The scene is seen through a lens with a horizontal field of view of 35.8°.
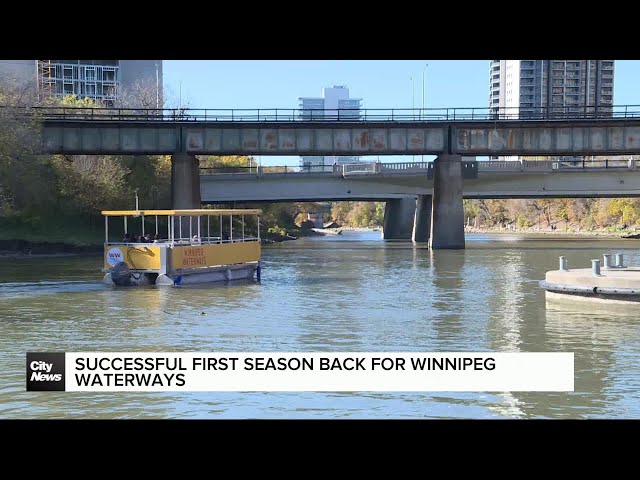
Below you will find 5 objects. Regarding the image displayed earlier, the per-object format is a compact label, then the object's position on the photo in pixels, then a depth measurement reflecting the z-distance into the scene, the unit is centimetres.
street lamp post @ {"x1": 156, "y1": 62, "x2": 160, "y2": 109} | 10923
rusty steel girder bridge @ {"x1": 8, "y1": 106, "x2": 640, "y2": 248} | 7050
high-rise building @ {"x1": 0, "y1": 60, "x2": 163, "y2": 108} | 11763
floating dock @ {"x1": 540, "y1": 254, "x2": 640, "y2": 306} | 2895
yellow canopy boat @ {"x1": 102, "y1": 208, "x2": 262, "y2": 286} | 4000
